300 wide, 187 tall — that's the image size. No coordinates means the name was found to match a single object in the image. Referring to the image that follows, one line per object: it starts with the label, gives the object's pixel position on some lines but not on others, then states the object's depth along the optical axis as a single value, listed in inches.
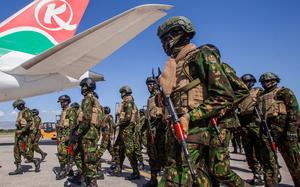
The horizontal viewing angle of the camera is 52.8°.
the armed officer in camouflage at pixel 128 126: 249.0
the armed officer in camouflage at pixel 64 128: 251.1
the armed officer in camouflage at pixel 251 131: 203.0
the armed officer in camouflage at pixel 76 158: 204.1
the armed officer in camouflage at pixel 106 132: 275.1
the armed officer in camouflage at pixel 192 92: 84.5
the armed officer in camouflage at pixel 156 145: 209.8
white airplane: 356.2
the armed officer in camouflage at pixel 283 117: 180.7
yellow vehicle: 1040.5
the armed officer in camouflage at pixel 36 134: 323.3
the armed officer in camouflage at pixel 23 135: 285.3
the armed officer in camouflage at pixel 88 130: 190.5
